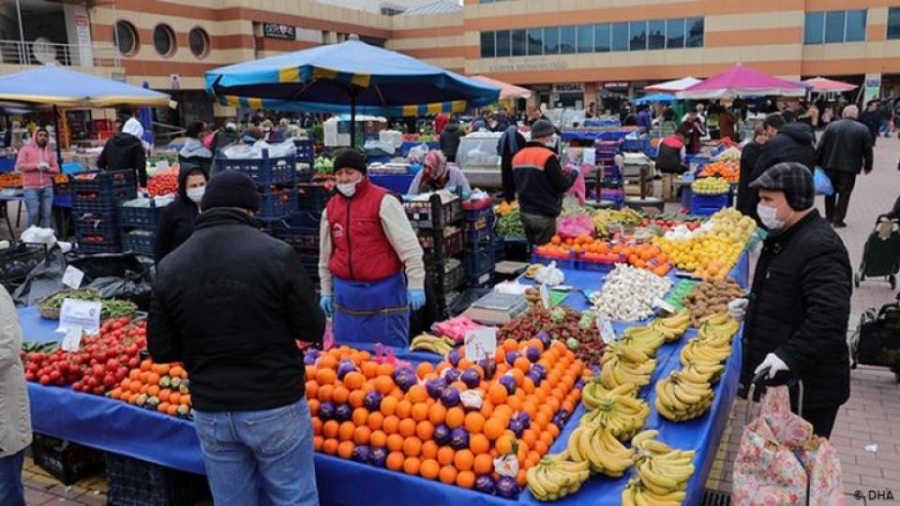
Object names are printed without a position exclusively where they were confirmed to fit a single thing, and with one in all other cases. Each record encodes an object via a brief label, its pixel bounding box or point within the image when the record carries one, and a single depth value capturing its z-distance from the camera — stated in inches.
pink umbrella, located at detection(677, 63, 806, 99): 641.6
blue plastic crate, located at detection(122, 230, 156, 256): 371.6
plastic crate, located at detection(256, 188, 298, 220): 365.4
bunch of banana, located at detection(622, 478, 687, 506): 111.3
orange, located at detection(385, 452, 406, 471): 131.8
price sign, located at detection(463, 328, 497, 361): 150.1
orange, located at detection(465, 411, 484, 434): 129.5
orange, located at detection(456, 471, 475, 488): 124.5
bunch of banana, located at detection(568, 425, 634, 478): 122.8
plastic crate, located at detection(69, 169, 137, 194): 380.2
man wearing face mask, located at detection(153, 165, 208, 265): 223.8
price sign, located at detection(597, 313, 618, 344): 174.2
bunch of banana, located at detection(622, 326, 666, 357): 168.4
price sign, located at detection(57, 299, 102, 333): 202.1
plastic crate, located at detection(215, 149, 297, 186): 361.1
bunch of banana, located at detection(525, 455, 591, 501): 117.3
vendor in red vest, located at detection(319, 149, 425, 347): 193.2
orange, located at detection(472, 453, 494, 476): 124.7
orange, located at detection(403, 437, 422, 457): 131.8
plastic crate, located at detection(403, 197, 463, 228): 271.9
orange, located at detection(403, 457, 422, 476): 130.3
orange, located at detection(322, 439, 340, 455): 139.4
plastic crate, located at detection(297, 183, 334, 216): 400.2
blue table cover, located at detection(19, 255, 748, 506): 125.5
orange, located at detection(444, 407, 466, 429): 130.7
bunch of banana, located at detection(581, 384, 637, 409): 143.9
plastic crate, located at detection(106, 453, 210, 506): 167.8
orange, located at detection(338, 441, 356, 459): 137.2
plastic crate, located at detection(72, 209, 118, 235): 382.0
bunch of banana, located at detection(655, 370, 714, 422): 139.6
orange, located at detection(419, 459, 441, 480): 128.1
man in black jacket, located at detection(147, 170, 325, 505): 113.0
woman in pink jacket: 439.5
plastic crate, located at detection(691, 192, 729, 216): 474.0
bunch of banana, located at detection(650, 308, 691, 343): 187.0
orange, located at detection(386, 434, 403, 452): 133.6
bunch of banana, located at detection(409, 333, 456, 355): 180.8
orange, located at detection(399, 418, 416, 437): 133.5
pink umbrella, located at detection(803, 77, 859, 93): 1103.8
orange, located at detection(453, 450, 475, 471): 126.2
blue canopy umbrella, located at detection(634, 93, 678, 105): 1078.9
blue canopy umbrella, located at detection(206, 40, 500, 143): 224.8
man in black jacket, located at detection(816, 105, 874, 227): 469.4
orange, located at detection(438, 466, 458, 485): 126.8
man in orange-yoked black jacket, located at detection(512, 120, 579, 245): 293.4
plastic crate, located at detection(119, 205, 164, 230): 370.3
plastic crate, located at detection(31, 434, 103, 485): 187.9
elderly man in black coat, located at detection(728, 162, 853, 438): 131.2
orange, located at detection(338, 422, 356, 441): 139.0
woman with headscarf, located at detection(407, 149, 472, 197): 292.8
